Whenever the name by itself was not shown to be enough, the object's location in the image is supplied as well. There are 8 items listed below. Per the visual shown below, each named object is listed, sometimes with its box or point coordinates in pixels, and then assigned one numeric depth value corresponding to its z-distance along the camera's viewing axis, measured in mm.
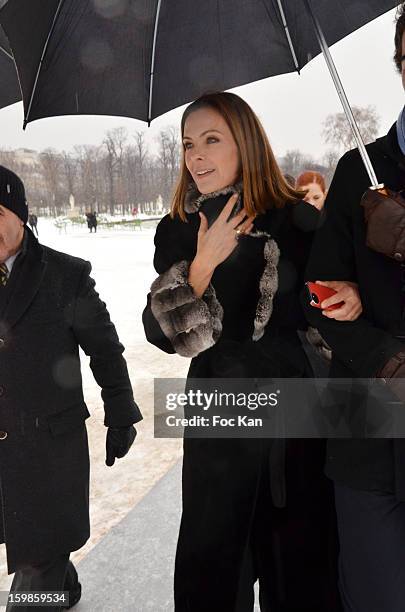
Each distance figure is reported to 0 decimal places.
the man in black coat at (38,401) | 1760
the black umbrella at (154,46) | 1548
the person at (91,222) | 30250
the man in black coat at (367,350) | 1189
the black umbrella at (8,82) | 2037
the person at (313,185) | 2975
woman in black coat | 1628
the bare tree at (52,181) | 47750
